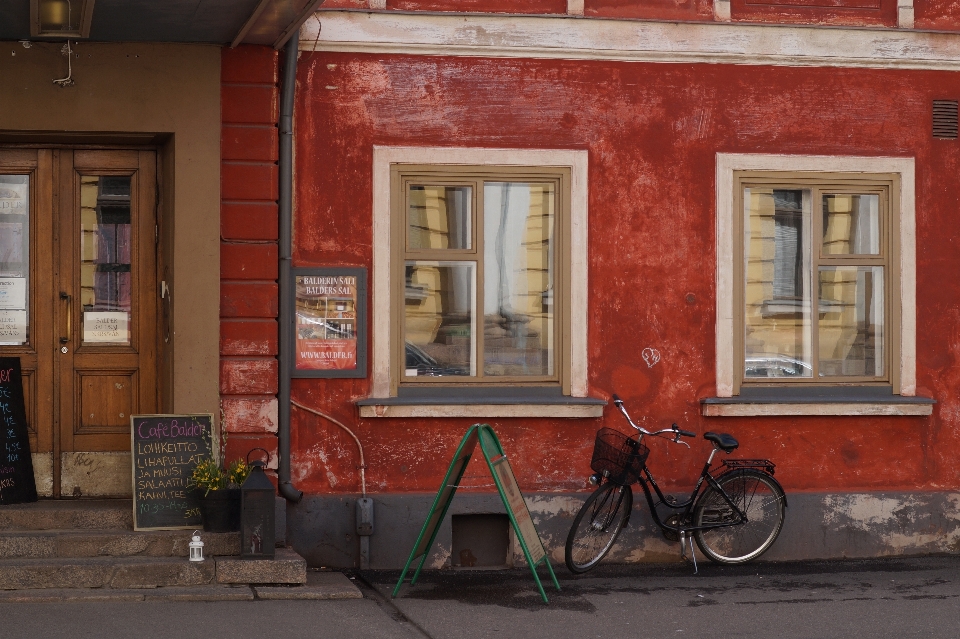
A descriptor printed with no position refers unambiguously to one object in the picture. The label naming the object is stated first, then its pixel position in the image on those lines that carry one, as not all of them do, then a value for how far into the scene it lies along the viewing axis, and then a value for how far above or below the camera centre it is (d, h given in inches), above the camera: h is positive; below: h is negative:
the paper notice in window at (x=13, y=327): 354.0 -2.5
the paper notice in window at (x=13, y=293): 354.0 +7.1
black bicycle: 346.6 -53.1
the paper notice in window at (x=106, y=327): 358.0 -2.4
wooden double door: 354.3 +4.5
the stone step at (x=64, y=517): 331.0 -52.2
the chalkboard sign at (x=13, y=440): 342.3 -33.2
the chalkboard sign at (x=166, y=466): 331.6 -39.1
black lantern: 318.3 -50.4
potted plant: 326.6 -46.0
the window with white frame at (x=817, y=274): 379.9 +14.1
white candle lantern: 317.7 -57.9
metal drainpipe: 351.3 +13.4
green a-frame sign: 307.4 -42.6
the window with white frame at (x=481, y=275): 363.6 +13.1
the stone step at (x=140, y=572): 308.3 -62.6
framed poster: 358.0 -0.8
